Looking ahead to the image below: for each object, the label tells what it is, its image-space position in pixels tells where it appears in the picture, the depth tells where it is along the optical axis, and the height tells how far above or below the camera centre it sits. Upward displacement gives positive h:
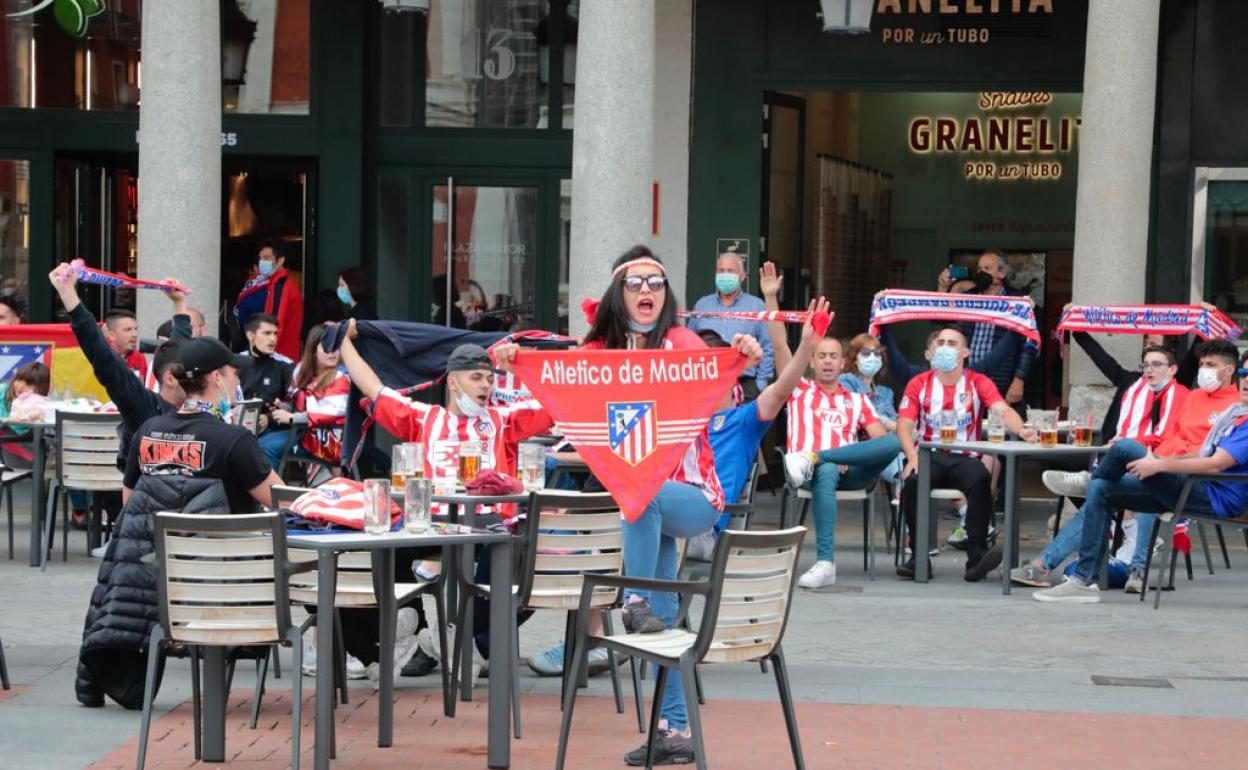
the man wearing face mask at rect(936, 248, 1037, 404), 14.24 -0.70
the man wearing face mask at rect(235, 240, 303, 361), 16.52 -0.58
